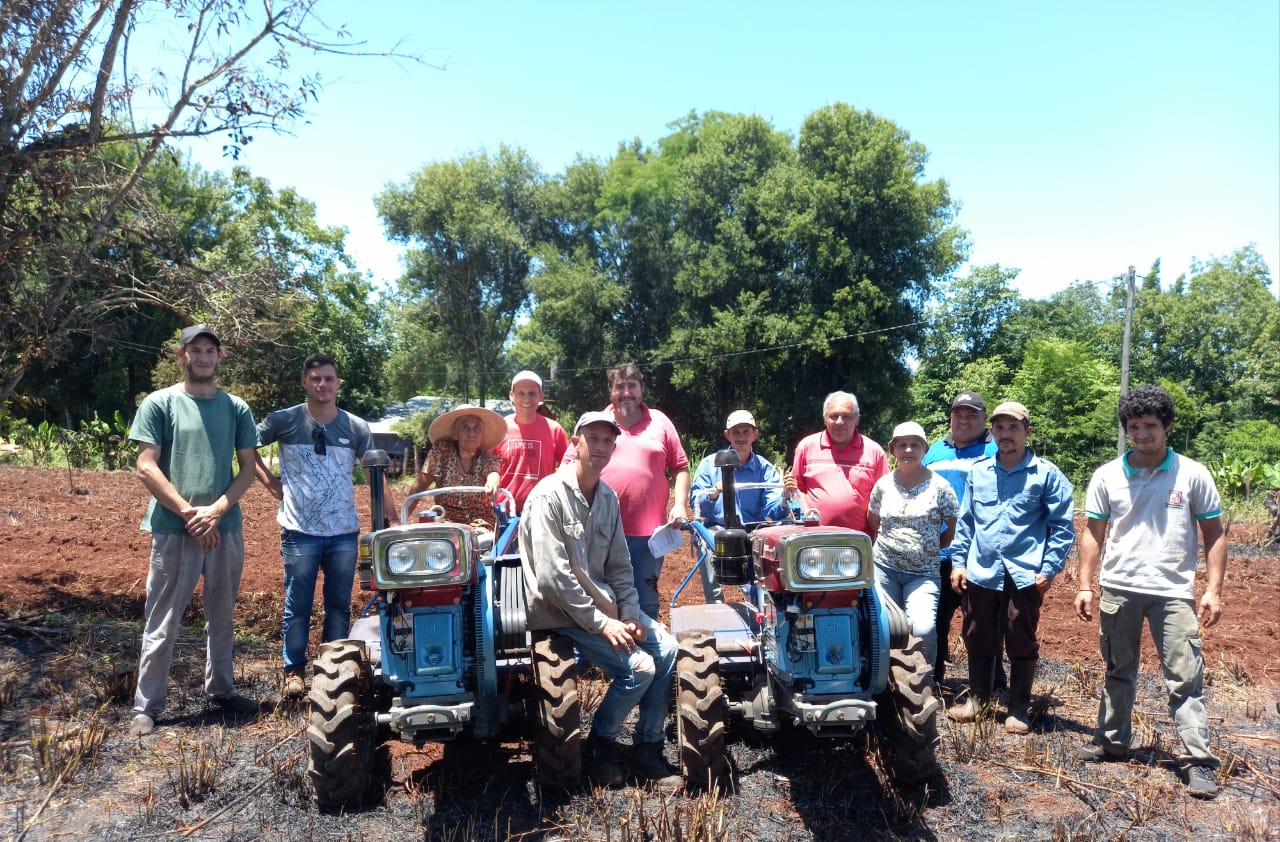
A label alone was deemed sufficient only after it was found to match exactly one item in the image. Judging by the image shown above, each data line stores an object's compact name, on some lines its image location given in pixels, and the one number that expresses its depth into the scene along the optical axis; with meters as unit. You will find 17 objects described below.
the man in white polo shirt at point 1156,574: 4.32
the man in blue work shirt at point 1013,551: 4.99
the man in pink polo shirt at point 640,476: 5.16
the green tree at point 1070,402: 31.79
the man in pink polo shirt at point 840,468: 5.29
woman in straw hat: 5.32
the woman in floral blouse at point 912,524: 4.97
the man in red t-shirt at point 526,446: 5.46
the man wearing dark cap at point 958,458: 5.55
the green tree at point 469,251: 35.84
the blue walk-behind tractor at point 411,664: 3.80
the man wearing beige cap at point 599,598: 4.05
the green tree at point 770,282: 27.69
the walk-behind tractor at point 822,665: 3.90
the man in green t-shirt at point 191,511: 4.79
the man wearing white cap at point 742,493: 5.43
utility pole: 22.46
